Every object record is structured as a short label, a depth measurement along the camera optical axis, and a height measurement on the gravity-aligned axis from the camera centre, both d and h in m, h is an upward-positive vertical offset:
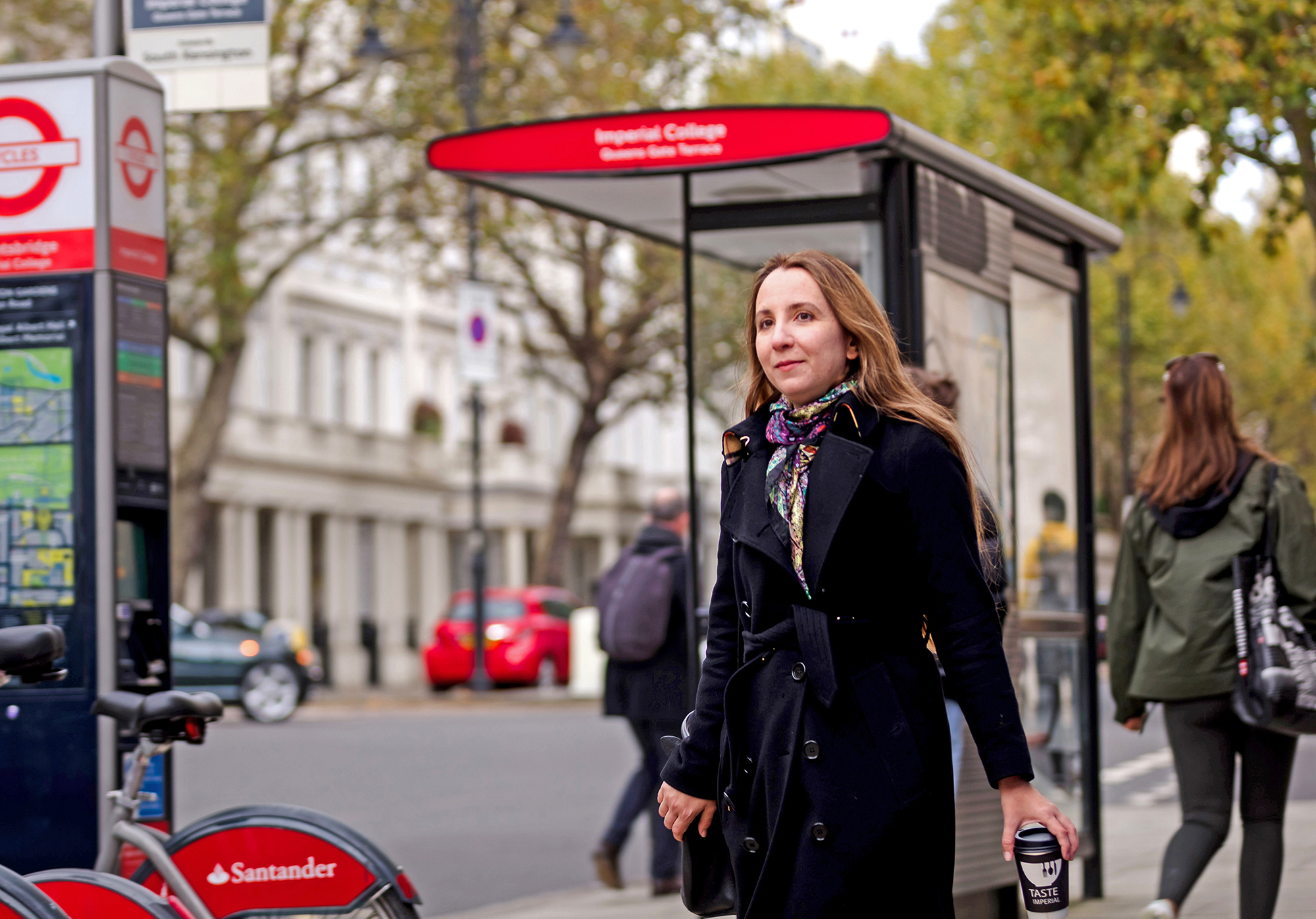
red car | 32.34 -2.18
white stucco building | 44.22 +0.83
